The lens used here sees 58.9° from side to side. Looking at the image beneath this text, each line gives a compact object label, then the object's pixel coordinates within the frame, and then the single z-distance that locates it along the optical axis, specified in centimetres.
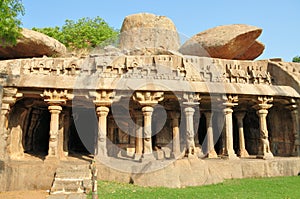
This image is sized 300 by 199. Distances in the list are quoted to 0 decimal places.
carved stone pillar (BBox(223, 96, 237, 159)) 1123
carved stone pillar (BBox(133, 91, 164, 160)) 991
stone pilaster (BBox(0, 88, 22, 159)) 929
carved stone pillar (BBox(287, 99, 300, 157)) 1230
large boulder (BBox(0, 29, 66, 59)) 1367
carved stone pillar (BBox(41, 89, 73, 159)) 951
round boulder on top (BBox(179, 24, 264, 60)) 1449
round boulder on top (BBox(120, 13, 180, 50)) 1685
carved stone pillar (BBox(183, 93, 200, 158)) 1031
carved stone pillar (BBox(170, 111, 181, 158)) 1309
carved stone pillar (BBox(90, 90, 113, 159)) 974
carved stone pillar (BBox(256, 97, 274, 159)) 1147
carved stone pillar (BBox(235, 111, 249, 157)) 1334
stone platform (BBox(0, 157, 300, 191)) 825
